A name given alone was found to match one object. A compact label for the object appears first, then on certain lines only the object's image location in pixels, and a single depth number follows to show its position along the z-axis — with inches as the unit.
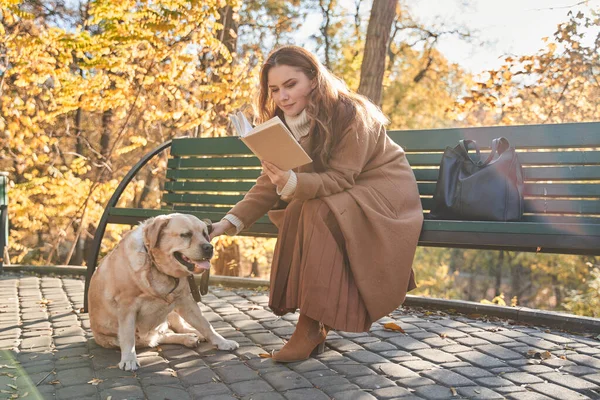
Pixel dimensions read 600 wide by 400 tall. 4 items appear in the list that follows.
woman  132.6
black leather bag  156.1
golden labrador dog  145.9
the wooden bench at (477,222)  147.2
